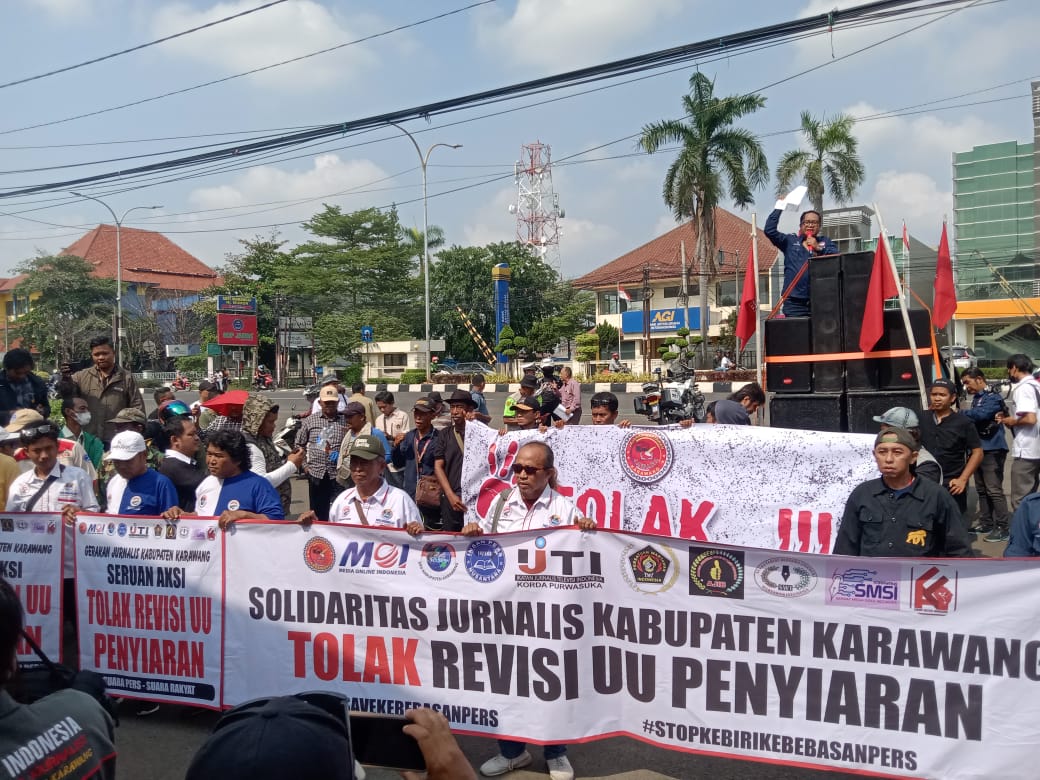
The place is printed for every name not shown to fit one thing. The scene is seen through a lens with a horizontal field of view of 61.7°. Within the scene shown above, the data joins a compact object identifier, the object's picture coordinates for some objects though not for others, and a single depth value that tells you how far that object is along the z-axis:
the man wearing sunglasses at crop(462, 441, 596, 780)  4.02
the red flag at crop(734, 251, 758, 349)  9.16
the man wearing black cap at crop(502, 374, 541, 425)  7.49
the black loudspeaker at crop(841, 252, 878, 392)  7.70
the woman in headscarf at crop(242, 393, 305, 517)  6.29
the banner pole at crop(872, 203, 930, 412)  7.18
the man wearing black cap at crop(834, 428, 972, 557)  3.92
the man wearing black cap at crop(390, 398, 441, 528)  7.24
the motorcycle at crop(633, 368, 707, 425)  15.60
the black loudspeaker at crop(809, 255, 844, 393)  7.83
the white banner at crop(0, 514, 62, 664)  4.80
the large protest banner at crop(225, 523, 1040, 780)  3.43
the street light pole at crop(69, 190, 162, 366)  27.77
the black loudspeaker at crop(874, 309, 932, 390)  7.61
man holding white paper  8.44
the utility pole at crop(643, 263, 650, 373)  36.90
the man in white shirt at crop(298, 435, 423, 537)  4.52
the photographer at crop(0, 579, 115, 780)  1.64
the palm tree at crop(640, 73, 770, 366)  35.12
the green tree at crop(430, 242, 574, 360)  58.94
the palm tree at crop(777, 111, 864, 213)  37.09
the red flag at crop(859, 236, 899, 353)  7.41
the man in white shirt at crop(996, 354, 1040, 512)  7.89
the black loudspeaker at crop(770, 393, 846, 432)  7.82
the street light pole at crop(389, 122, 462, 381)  31.22
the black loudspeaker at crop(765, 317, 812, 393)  8.03
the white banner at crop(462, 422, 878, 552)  6.07
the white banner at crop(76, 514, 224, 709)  4.49
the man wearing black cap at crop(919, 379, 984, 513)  7.27
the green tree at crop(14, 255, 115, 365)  54.41
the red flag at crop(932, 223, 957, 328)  7.66
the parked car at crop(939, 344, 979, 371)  34.16
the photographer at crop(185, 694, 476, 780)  1.38
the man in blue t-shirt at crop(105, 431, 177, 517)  4.94
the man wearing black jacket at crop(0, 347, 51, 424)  7.83
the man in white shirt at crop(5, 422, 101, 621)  5.06
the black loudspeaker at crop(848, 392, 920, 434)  7.58
